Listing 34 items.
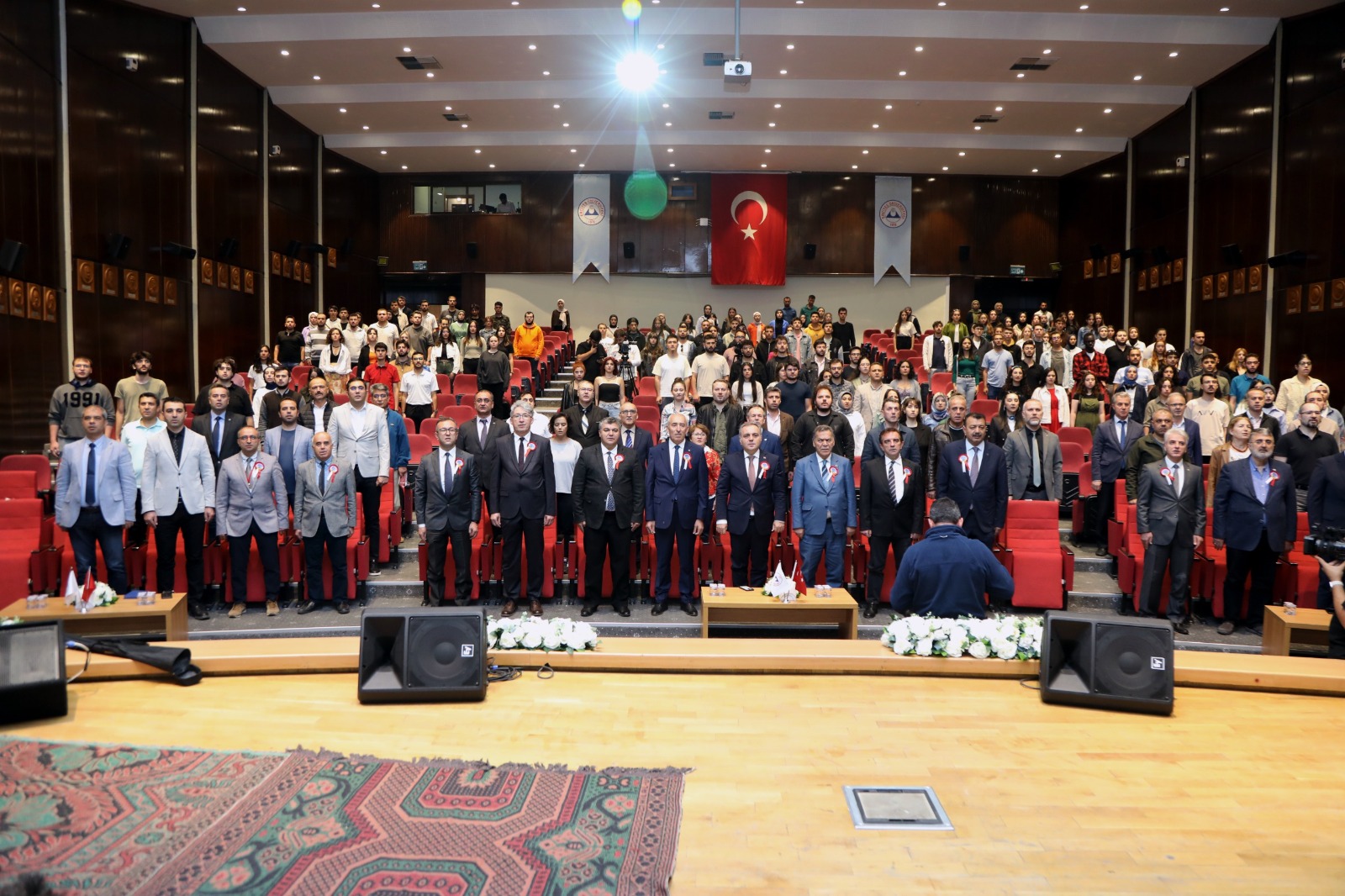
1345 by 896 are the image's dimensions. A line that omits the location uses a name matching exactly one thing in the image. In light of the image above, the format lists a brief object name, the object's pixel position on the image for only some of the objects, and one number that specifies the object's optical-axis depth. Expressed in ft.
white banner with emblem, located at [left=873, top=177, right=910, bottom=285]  60.34
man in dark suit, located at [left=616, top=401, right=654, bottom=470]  21.79
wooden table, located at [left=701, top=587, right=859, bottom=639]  16.31
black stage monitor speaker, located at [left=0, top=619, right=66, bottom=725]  11.07
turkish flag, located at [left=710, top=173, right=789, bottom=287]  59.82
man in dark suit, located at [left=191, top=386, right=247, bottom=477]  22.34
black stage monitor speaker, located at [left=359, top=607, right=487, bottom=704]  11.86
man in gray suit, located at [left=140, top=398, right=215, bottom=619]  20.11
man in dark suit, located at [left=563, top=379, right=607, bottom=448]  23.85
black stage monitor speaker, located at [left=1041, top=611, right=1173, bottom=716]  11.81
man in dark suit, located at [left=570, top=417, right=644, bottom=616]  20.71
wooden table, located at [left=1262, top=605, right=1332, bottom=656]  15.51
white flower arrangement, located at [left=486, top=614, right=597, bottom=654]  13.46
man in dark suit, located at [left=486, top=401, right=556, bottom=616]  20.68
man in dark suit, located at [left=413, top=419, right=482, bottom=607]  20.75
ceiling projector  22.11
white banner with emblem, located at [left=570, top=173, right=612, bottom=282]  60.44
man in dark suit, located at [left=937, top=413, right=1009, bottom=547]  20.62
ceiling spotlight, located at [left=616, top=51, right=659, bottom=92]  39.70
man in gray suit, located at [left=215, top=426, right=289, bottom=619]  20.52
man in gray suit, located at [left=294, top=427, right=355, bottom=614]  20.48
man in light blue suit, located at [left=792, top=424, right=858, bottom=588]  20.40
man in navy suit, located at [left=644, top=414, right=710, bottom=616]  20.99
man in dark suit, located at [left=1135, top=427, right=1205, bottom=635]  20.07
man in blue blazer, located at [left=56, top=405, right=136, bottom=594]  18.98
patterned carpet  7.92
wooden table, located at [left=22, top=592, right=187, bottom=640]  15.33
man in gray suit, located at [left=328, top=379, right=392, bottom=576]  22.08
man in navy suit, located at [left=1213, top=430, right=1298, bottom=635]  19.66
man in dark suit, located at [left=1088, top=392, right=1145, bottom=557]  23.99
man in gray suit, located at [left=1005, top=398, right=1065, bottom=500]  22.91
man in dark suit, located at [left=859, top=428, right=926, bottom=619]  20.66
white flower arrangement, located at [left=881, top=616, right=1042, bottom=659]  13.30
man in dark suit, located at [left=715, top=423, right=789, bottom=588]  20.72
